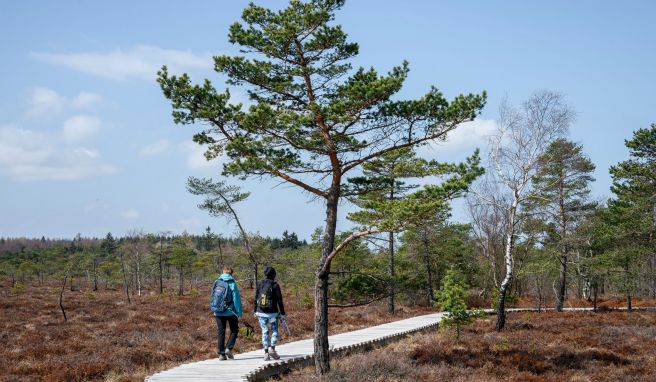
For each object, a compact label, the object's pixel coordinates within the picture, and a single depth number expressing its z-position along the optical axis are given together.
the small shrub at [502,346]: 16.06
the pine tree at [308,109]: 10.80
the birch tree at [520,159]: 19.33
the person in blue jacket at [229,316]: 11.24
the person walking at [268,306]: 11.21
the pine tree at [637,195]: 27.27
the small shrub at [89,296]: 44.39
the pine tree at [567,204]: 29.94
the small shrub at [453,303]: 17.39
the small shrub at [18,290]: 48.49
